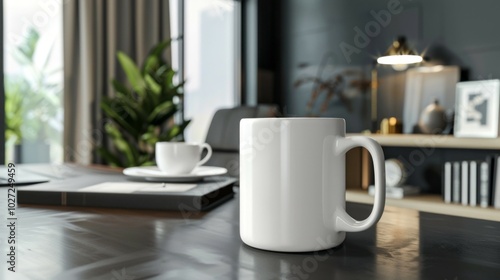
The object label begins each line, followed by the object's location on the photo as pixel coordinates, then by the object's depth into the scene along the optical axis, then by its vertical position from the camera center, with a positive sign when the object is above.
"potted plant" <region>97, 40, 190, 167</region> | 2.77 +0.06
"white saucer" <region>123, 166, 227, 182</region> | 0.87 -0.11
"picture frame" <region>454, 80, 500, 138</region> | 2.44 +0.03
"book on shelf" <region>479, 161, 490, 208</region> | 2.37 -0.35
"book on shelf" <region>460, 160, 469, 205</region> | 2.46 -0.36
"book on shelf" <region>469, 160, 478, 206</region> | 2.43 -0.35
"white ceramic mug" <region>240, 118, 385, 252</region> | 0.45 -0.07
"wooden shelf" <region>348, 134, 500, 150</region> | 2.39 -0.14
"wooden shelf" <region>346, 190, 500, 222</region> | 2.29 -0.48
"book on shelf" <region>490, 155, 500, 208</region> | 2.33 -0.36
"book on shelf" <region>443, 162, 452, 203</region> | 2.55 -0.37
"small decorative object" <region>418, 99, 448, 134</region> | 2.68 -0.02
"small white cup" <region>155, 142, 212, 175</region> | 0.88 -0.07
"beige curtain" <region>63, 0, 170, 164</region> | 2.92 +0.37
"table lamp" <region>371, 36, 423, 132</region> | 2.82 +0.37
